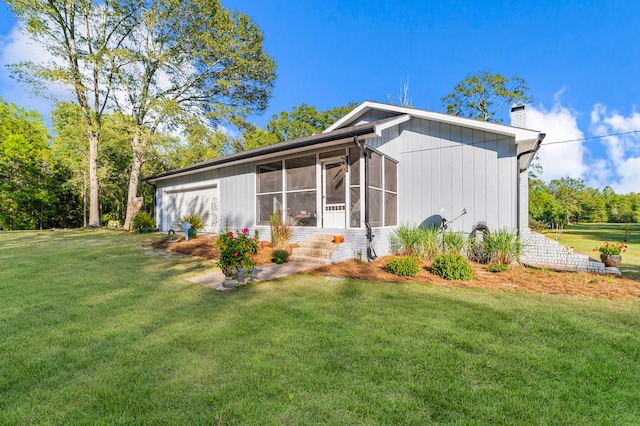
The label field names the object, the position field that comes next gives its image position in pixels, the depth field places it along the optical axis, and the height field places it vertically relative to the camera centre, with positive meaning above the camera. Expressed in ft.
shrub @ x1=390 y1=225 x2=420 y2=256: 24.64 -2.56
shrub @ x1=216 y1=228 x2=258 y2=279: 15.44 -2.27
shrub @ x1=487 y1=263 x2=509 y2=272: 20.20 -4.13
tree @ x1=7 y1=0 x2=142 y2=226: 46.19 +31.19
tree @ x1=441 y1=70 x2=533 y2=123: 67.26 +30.15
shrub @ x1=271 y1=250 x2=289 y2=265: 22.39 -3.48
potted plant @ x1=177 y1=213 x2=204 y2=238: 35.17 -1.06
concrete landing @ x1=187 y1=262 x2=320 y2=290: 16.57 -4.08
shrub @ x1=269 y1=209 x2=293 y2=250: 26.37 -1.83
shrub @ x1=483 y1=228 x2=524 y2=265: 21.86 -2.82
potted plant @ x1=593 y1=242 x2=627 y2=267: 19.67 -3.17
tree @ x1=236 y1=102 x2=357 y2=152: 80.33 +28.17
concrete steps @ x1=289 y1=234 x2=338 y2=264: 22.12 -3.06
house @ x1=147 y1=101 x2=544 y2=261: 23.47 +3.51
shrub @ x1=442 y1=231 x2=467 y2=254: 23.91 -2.66
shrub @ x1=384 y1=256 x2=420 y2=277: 18.70 -3.73
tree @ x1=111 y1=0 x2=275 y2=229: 51.98 +30.73
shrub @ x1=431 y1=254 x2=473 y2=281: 17.80 -3.67
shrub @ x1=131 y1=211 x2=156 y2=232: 45.44 -1.08
